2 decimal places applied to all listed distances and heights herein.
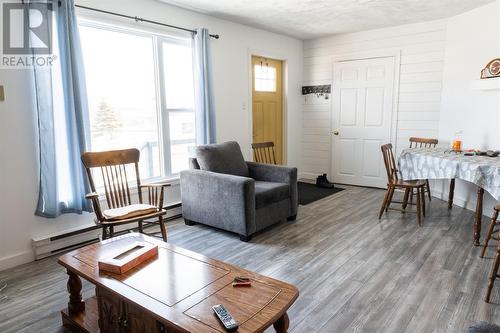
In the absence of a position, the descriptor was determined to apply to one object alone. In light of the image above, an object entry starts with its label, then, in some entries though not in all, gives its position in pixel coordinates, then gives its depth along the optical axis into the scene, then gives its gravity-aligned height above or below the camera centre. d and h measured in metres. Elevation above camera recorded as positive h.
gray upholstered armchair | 3.27 -0.75
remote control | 1.27 -0.77
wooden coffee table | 1.36 -0.79
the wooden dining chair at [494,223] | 2.53 -0.82
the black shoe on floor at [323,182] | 5.62 -1.07
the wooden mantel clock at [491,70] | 3.86 +0.56
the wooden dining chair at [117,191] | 2.67 -0.63
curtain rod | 3.17 +1.06
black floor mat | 4.91 -1.15
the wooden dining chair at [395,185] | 3.74 -0.75
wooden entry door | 5.27 +0.27
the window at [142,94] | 3.37 +0.28
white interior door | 5.27 +0.00
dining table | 2.95 -0.49
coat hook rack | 5.82 +0.51
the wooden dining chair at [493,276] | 2.20 -1.04
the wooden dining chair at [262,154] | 4.60 -0.52
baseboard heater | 2.94 -1.11
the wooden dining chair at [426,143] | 4.55 -0.35
